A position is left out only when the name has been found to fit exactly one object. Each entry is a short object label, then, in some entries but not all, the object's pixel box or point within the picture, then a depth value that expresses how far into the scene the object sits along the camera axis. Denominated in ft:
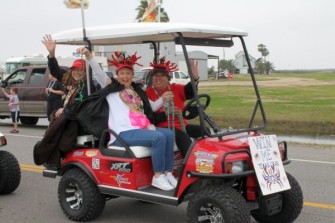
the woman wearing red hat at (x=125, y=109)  16.60
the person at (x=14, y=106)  46.50
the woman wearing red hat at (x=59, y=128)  18.20
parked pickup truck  48.01
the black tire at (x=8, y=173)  20.89
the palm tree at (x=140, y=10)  140.87
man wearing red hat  17.93
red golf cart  14.39
